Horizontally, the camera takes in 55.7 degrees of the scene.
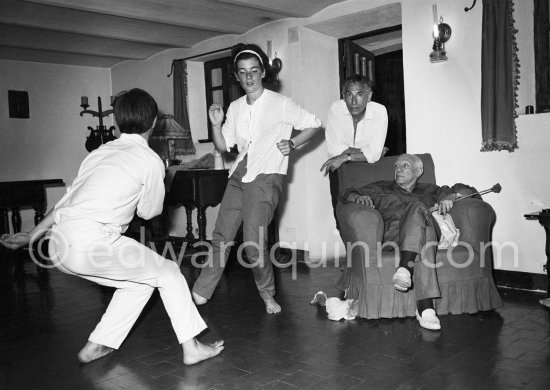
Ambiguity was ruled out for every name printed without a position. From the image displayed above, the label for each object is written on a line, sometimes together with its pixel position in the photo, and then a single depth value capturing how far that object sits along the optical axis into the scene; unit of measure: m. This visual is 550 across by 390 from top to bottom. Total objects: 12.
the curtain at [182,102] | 6.82
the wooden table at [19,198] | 6.29
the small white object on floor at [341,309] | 3.40
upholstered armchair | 3.38
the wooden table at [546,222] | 3.52
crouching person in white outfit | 2.41
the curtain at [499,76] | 3.95
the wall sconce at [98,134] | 7.37
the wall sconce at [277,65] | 5.62
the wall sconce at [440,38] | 4.33
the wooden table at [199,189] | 5.68
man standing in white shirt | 4.18
